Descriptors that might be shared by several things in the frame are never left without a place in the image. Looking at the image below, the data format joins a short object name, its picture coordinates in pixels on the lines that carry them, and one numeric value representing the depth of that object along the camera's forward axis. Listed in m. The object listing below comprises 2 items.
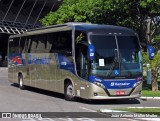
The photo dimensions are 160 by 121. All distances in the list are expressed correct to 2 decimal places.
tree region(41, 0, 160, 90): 22.17
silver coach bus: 16.06
